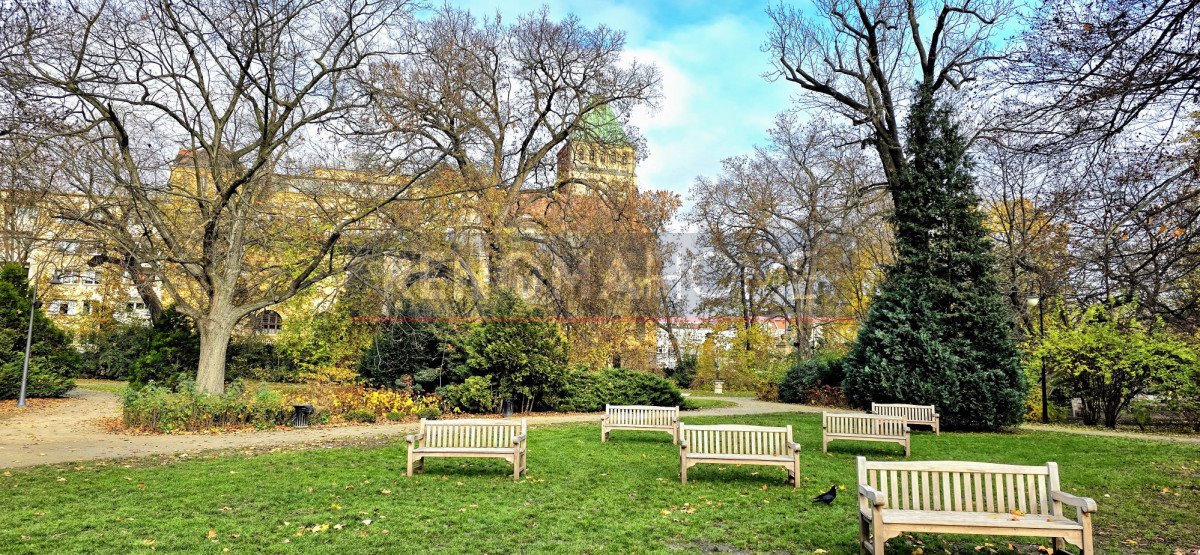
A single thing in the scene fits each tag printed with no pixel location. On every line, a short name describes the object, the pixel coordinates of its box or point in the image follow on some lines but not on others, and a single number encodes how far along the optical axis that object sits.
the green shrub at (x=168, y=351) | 21.30
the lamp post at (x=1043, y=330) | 17.66
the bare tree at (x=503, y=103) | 21.73
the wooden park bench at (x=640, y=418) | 12.27
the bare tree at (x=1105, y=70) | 5.91
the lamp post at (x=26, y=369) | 17.44
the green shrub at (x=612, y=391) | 18.56
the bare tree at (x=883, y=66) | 17.02
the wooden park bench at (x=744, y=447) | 7.91
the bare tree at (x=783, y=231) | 28.98
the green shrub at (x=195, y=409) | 12.96
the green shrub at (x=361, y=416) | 14.83
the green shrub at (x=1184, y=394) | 15.12
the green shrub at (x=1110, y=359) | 15.21
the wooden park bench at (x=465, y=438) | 8.36
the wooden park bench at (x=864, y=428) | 10.66
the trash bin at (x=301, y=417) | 13.89
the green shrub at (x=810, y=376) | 22.62
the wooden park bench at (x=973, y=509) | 4.79
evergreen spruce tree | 14.81
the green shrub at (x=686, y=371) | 33.84
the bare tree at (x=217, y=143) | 12.97
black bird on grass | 6.87
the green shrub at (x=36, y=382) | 18.39
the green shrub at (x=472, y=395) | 16.55
